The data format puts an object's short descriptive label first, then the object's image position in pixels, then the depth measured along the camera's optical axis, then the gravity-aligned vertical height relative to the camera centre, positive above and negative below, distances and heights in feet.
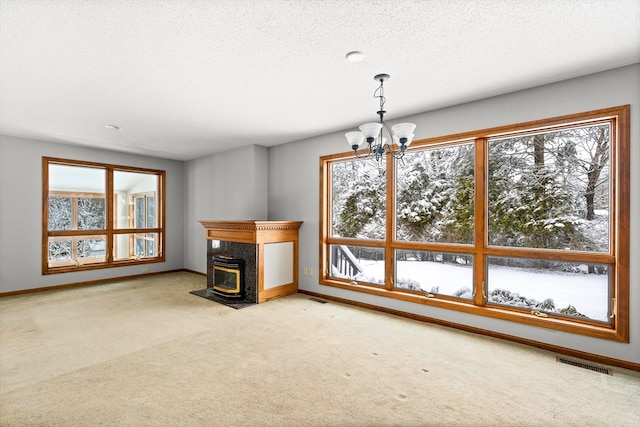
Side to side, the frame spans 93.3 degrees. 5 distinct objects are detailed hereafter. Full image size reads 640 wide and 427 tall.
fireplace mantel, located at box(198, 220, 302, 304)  14.66 -1.87
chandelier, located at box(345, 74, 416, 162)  8.42 +2.32
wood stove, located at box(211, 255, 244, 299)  15.07 -3.22
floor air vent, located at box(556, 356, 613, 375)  8.30 -4.34
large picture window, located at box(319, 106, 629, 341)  9.04 -0.38
